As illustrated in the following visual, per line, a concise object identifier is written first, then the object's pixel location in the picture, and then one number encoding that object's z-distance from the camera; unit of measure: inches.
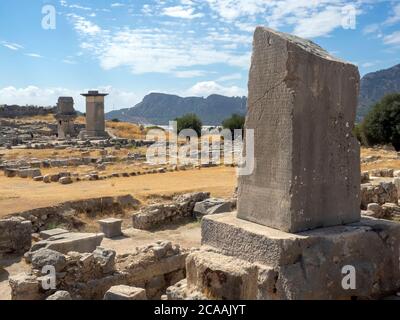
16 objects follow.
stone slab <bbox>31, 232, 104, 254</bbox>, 349.1
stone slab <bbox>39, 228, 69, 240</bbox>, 393.1
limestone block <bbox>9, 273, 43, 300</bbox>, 243.8
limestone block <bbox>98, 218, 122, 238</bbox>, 438.0
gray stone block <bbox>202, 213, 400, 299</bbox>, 164.7
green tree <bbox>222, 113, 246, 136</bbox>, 2070.6
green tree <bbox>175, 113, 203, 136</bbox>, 2089.1
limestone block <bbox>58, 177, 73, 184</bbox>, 743.1
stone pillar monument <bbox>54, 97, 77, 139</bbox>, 1860.6
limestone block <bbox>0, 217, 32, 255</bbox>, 389.1
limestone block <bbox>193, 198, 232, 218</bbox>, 494.3
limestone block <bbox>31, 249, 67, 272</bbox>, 267.7
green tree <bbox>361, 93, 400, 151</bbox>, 1534.2
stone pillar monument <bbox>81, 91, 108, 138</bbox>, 1763.0
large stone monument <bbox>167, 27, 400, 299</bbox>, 169.3
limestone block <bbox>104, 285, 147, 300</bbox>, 213.2
